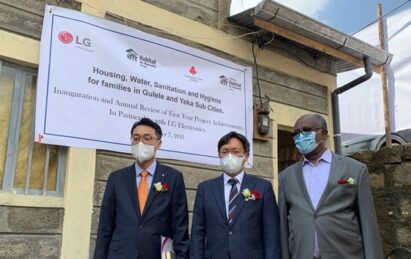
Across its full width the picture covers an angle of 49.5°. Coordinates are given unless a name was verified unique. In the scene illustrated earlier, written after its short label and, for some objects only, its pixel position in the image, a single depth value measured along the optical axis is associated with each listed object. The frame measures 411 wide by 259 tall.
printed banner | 4.00
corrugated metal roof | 5.21
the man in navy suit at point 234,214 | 3.02
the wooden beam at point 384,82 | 7.47
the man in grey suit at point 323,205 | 2.80
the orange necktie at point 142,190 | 3.17
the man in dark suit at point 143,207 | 3.05
